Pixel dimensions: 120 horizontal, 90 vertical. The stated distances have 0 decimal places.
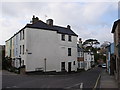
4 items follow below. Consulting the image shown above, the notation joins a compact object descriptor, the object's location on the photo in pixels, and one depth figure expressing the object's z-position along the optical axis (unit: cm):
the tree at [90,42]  4301
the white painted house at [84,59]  2453
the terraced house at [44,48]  1557
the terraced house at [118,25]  899
